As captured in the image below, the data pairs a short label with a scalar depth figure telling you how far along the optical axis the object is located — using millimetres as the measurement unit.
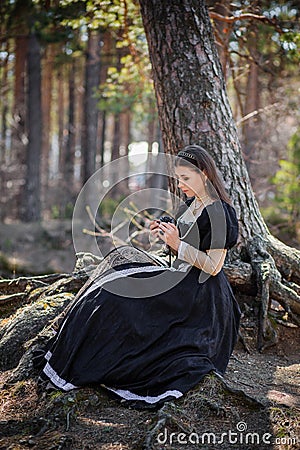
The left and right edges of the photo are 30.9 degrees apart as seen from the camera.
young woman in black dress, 3223
